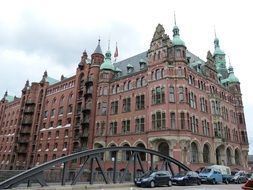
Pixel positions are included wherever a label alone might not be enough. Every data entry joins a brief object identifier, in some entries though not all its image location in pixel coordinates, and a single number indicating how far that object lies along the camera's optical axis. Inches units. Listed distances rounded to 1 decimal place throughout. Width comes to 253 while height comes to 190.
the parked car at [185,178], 1043.3
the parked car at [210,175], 1168.2
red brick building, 1501.6
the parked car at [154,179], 918.4
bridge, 660.5
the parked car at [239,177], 1343.5
